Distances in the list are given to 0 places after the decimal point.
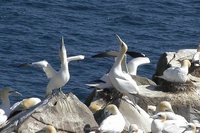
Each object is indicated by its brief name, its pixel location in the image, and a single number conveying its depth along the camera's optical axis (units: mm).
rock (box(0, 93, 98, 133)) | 19469
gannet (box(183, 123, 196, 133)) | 20067
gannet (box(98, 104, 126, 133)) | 19609
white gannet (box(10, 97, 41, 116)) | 22203
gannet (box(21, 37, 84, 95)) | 21750
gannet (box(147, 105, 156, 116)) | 23103
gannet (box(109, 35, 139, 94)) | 22641
